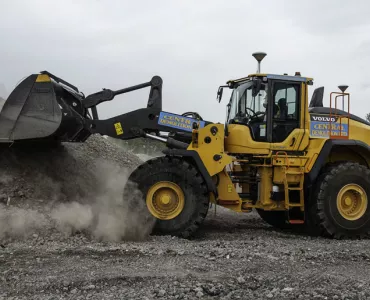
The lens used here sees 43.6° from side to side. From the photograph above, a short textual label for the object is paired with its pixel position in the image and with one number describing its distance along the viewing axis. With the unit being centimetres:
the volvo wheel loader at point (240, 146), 707
